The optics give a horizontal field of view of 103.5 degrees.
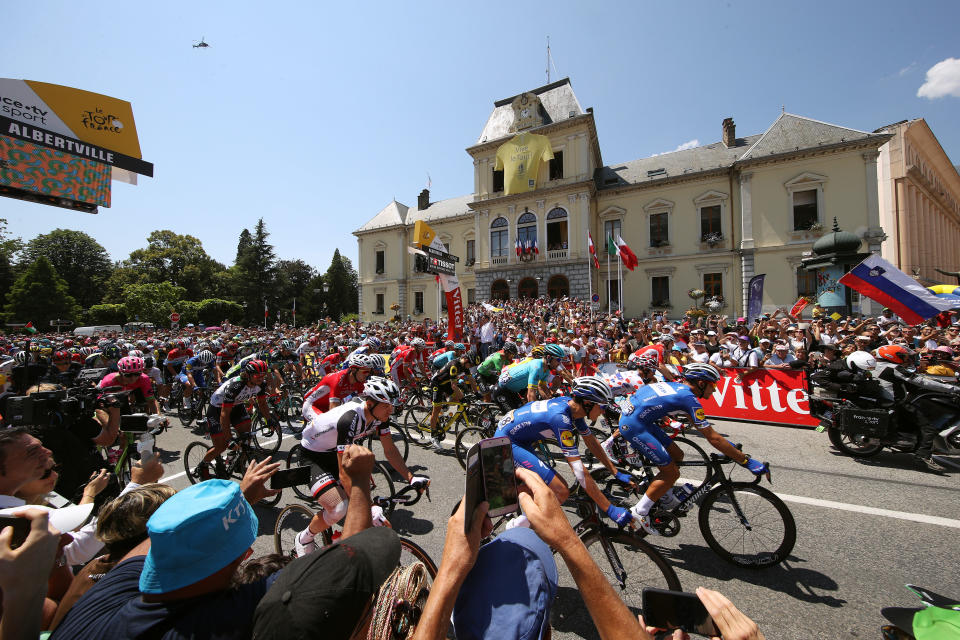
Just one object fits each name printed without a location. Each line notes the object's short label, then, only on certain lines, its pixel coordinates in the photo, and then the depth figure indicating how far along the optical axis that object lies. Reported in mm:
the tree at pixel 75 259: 51312
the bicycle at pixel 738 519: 3377
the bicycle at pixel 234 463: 4980
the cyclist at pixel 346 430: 3496
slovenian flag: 7207
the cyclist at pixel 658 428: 3457
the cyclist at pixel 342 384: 5320
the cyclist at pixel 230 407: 5004
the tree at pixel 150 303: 35656
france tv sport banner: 5688
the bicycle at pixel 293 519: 3633
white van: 32675
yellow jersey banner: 29141
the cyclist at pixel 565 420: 3596
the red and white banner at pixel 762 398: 7348
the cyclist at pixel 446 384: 6982
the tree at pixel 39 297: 38688
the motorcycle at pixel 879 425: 5152
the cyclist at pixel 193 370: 9125
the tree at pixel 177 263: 52625
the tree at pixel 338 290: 59844
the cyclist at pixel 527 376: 6168
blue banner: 13677
